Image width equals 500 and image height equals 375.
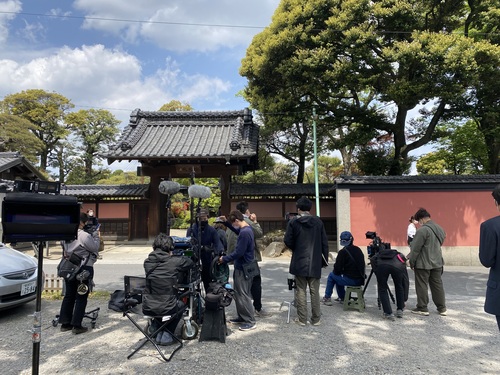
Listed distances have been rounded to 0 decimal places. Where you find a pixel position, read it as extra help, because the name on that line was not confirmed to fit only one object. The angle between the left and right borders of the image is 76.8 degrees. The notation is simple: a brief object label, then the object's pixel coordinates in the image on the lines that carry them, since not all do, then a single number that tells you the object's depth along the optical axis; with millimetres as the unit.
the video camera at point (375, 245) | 5684
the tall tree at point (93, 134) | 30391
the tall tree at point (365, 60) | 9969
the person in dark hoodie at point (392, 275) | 5152
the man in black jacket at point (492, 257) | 2830
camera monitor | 2936
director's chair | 3846
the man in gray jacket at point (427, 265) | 5348
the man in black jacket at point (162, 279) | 3812
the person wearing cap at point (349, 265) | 5562
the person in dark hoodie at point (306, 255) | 4879
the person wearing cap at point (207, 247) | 5375
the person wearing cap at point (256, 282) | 5336
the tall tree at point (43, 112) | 28047
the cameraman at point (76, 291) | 4500
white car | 4938
